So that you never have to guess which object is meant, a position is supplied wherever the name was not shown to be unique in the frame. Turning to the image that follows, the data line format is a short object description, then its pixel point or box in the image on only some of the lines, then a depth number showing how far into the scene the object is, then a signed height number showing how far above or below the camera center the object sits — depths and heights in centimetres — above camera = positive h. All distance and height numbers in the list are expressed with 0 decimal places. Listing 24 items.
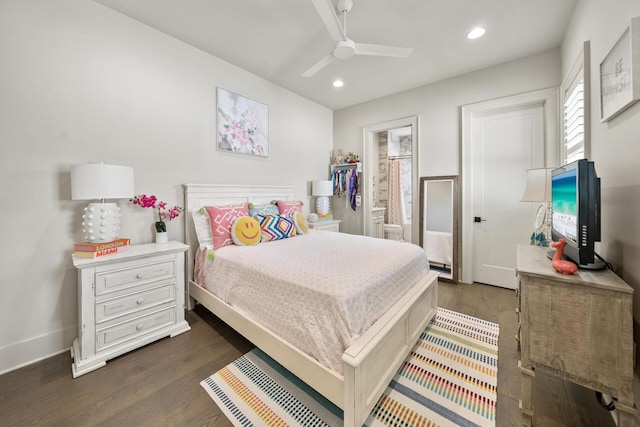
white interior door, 291 +34
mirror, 334 -18
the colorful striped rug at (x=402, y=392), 135 -113
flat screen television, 119 -2
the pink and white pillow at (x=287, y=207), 321 +6
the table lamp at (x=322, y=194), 404 +29
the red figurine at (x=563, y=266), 117 -28
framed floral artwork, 293 +112
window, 180 +85
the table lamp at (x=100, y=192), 175 +15
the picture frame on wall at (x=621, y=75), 113 +71
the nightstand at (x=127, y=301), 172 -70
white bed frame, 119 -85
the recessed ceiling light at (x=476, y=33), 237 +176
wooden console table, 104 -57
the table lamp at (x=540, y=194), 203 +13
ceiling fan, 185 +141
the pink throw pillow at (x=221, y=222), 241 -10
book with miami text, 181 -31
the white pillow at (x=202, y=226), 252 -15
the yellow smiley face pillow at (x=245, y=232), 240 -20
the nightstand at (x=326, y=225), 376 -22
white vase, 233 -24
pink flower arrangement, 226 +4
